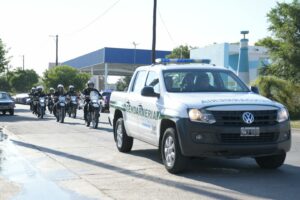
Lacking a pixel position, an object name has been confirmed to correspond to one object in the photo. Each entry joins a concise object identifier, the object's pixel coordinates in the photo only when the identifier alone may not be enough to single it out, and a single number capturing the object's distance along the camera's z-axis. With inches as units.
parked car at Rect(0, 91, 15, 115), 1257.4
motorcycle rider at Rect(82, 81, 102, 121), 808.0
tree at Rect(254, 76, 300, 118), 1038.7
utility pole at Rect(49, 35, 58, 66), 2746.6
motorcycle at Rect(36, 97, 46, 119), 1048.4
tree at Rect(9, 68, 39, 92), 3873.0
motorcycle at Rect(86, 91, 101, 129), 774.3
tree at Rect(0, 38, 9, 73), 1814.7
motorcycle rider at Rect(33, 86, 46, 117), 1113.1
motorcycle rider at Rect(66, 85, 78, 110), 1012.7
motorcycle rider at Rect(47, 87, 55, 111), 1194.3
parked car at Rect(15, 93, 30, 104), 2313.0
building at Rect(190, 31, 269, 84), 1647.4
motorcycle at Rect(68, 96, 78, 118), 1042.7
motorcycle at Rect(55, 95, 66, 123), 906.7
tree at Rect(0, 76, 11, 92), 3515.3
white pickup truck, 330.3
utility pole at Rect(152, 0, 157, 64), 1328.0
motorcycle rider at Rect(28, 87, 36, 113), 1230.2
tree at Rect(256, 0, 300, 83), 1122.0
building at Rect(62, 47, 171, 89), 2340.1
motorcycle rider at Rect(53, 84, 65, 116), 980.4
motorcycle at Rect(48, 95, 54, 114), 1204.7
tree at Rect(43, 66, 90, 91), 2618.1
